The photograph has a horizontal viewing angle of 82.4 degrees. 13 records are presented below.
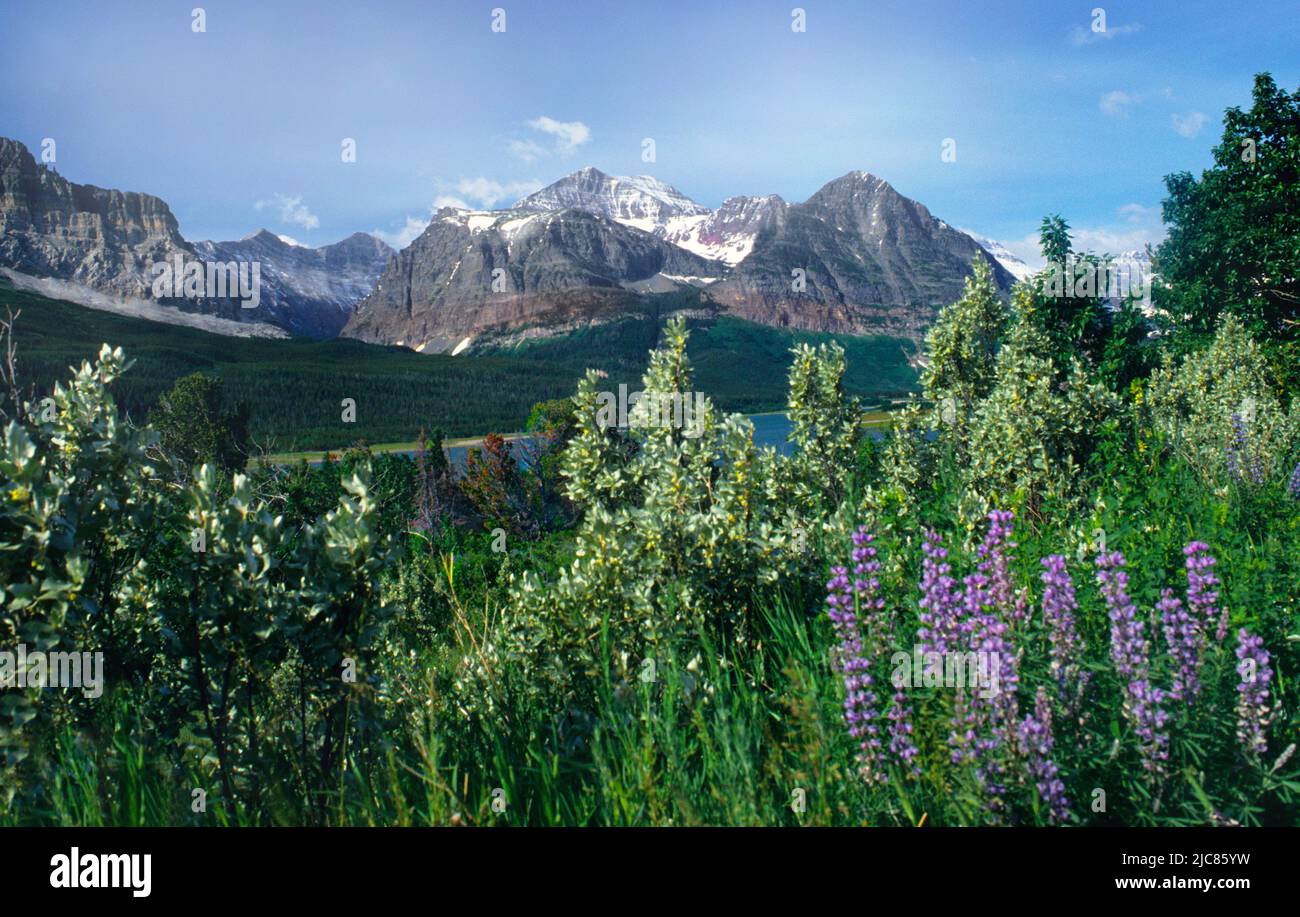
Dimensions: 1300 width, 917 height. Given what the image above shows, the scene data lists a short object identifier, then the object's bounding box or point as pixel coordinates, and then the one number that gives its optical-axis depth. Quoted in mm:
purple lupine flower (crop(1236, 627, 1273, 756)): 3092
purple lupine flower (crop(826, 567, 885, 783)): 3141
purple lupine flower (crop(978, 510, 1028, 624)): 3541
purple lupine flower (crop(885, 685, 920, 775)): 3104
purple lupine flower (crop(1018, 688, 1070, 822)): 2834
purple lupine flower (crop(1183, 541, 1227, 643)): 3350
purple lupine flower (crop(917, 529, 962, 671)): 3287
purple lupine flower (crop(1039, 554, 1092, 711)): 3232
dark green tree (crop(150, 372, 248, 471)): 48650
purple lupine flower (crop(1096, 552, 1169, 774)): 3000
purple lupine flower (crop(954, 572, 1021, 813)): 2865
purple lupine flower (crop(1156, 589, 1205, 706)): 3246
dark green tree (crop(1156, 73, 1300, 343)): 22422
